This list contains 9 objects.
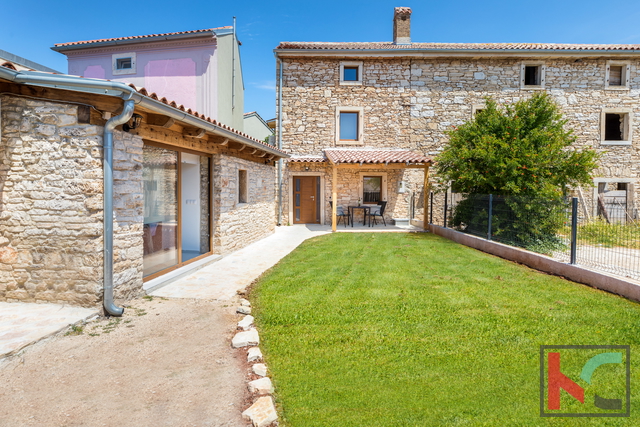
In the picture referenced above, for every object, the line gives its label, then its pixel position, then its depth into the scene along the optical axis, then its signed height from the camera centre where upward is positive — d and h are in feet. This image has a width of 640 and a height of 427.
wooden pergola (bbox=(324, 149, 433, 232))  37.04 +4.06
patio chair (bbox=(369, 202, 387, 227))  42.32 -1.61
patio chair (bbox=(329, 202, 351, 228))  42.76 -1.99
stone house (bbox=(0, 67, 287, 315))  12.88 +0.40
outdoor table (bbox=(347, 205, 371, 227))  42.63 -1.43
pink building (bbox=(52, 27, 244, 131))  38.42 +15.45
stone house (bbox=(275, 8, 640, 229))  45.39 +12.35
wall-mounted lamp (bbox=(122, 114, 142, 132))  14.28 +3.05
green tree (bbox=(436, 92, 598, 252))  23.72 +2.53
